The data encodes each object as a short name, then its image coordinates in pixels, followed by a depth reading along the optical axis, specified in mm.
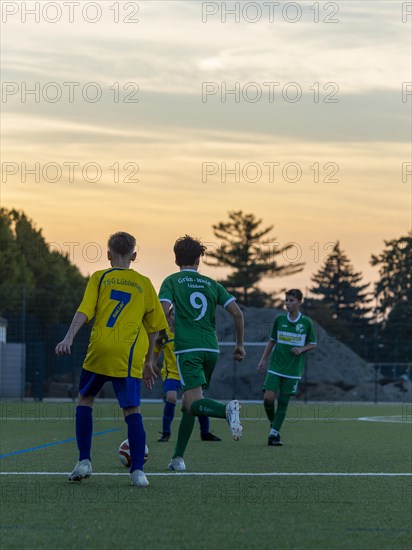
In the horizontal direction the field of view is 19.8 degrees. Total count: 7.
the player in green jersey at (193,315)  9555
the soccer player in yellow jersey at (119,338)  8445
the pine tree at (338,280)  104875
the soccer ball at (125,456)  9945
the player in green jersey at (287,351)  14336
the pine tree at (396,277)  79188
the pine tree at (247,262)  87062
